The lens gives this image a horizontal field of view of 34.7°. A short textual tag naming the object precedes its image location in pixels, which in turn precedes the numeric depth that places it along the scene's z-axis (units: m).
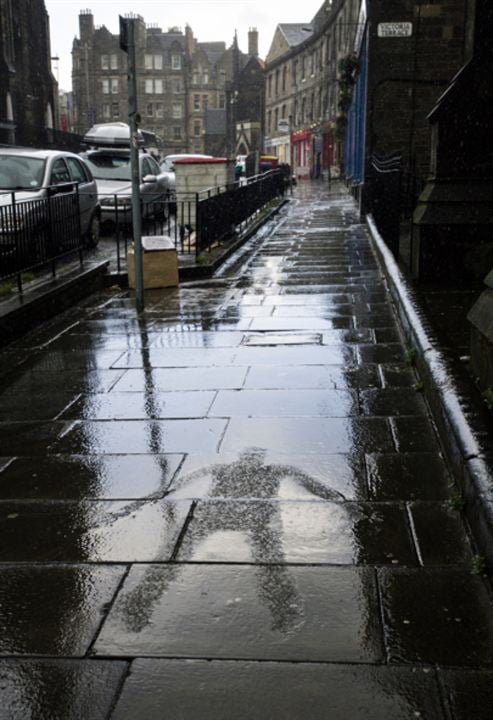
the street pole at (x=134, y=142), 7.70
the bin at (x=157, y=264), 9.84
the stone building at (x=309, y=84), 50.31
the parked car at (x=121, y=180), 15.86
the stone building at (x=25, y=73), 32.94
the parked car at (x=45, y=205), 8.29
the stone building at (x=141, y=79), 99.62
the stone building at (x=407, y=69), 17.84
